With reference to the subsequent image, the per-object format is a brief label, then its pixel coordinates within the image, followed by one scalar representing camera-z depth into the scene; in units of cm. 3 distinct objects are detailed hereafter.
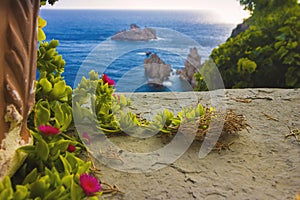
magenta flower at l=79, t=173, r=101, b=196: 24
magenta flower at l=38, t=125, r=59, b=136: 27
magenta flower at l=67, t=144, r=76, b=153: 31
